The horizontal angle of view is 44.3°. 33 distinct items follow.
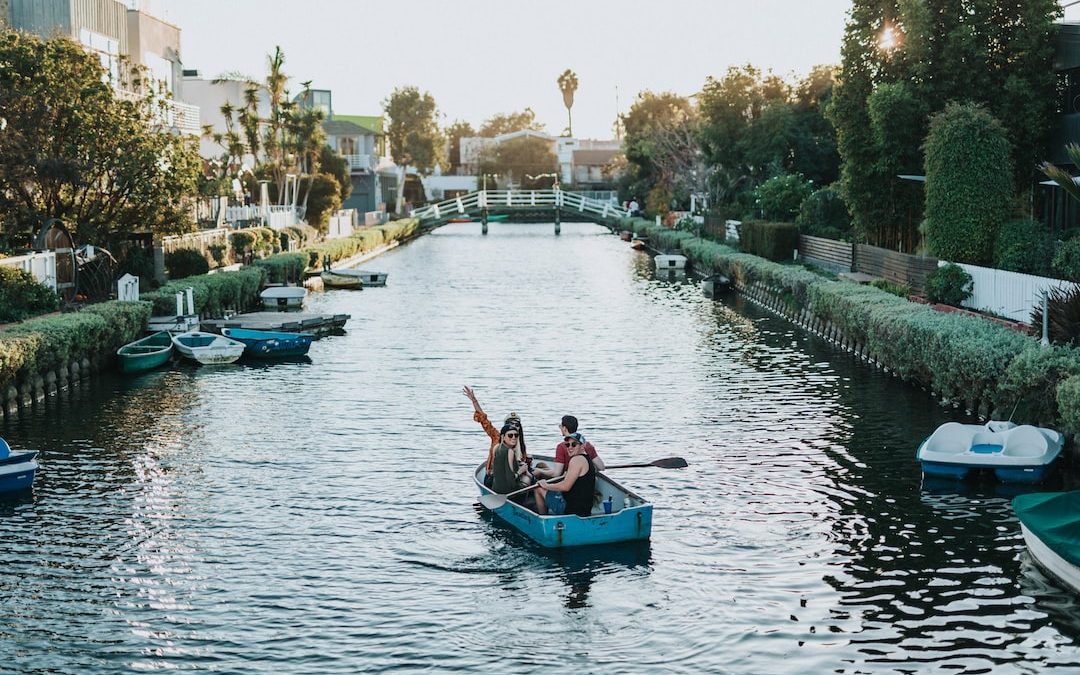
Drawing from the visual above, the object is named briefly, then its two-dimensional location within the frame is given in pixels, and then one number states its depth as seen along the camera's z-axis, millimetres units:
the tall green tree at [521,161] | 177375
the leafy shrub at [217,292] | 44438
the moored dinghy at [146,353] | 37062
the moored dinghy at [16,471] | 22094
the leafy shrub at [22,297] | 35719
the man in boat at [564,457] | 19953
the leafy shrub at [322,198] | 94062
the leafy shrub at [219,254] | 58406
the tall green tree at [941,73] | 46688
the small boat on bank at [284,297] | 54750
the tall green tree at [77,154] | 44656
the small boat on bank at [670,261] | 72812
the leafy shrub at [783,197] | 68875
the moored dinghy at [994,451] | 22297
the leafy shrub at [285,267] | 61562
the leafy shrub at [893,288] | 42009
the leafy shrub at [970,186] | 41000
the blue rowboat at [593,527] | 18781
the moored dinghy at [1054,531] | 16594
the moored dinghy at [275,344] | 40594
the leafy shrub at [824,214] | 62781
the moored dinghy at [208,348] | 39000
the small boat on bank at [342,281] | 66688
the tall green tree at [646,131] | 117375
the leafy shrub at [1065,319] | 26766
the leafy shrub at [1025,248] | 38000
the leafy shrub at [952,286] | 38375
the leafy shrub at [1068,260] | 34125
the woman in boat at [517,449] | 20736
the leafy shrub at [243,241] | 63406
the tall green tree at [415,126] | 161625
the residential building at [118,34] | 58025
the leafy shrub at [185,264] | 52750
